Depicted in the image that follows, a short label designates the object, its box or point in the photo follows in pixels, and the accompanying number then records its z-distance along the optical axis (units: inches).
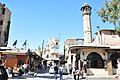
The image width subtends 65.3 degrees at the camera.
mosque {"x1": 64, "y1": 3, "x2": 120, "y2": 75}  501.2
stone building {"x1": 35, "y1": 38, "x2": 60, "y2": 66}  1210.3
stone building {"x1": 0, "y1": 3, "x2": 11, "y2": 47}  691.1
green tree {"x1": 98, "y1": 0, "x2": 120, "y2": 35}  353.1
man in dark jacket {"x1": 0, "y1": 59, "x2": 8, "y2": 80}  113.2
